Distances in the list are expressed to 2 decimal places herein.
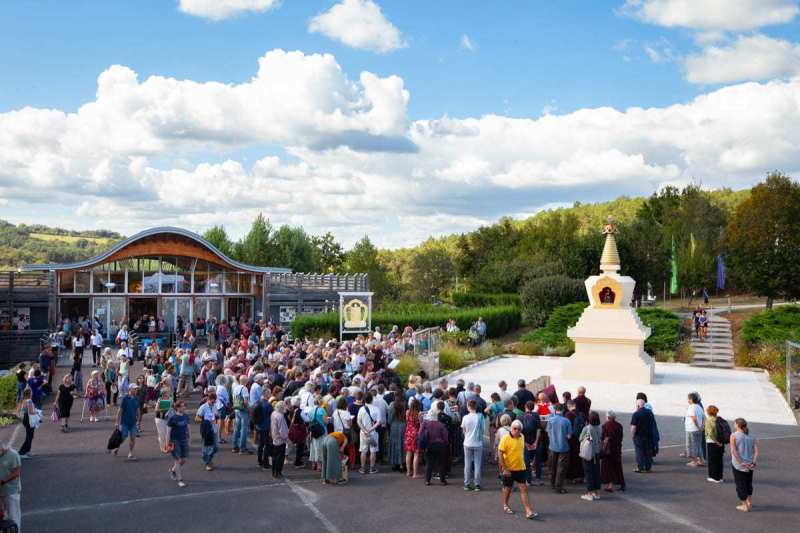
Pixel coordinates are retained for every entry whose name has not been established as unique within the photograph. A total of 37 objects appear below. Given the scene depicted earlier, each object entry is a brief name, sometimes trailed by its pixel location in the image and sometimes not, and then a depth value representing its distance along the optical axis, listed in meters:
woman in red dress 11.15
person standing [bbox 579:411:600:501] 10.04
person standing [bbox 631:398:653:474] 11.20
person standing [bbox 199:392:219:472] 11.31
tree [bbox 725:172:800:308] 35.19
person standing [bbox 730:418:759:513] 9.48
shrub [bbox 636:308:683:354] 28.72
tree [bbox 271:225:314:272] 67.06
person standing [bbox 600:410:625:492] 10.36
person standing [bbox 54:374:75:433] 14.05
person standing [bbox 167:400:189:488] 10.50
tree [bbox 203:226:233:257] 68.31
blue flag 47.06
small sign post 25.14
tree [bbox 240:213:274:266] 66.81
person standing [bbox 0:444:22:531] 7.96
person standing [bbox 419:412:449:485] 10.66
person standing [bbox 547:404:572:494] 10.35
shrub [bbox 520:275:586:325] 38.19
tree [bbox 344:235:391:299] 60.44
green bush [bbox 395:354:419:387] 19.63
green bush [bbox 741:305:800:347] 26.67
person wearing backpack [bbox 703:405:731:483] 10.65
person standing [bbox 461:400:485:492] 10.44
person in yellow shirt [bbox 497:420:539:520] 9.30
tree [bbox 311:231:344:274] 75.62
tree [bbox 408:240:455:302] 64.31
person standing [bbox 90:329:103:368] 23.73
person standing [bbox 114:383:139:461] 11.97
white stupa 21.77
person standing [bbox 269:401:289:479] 10.95
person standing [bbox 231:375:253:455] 12.59
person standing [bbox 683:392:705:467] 11.79
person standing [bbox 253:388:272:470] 11.30
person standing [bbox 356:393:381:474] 11.38
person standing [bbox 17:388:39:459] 11.80
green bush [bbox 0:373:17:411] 16.67
